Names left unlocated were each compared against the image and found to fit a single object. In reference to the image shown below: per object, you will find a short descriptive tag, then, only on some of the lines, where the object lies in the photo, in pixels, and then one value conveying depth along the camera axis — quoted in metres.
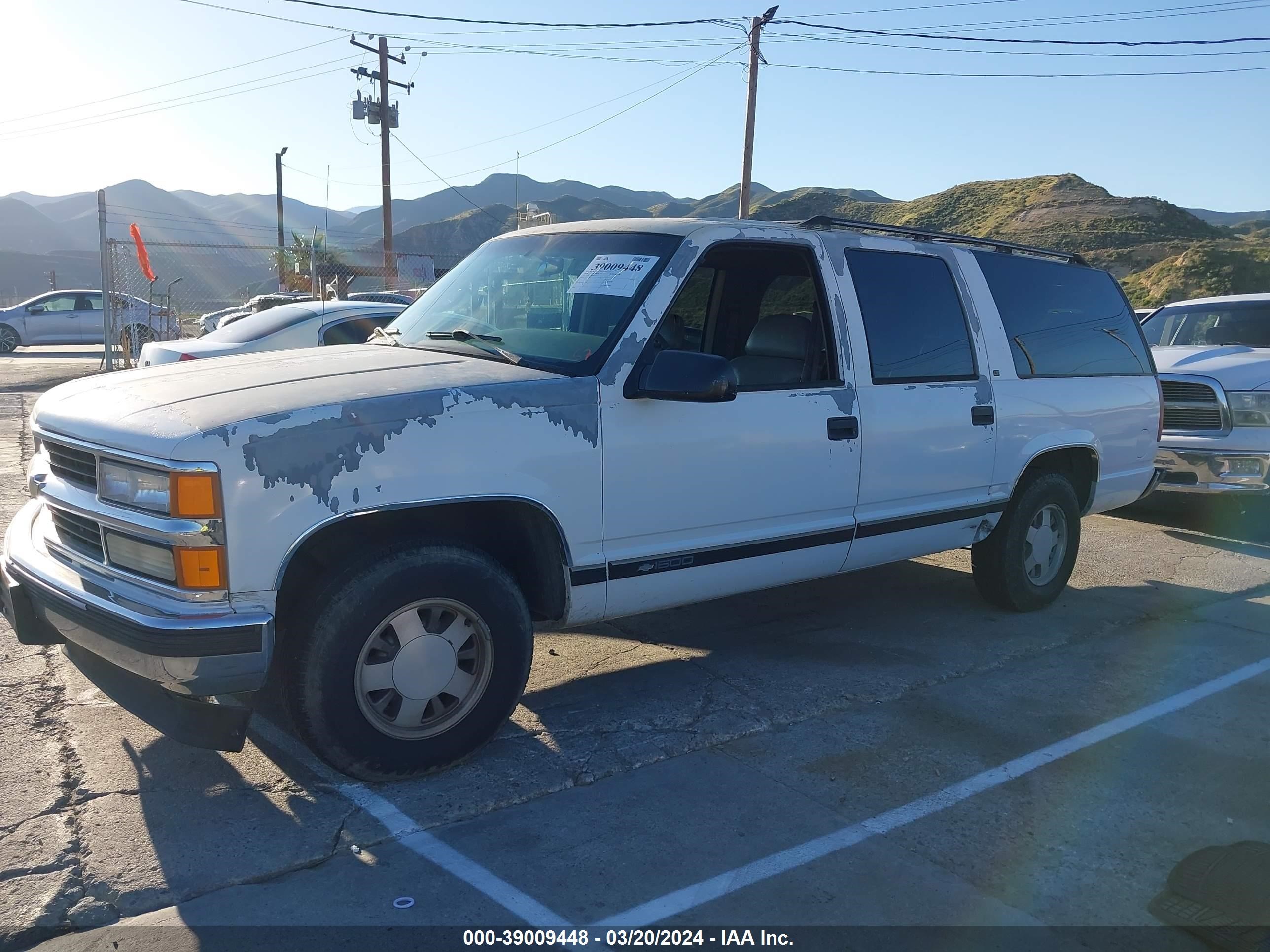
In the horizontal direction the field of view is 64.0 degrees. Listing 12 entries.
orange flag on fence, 14.54
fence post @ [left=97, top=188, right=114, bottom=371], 13.83
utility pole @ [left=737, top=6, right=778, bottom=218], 21.56
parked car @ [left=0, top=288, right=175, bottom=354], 26.16
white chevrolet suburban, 3.07
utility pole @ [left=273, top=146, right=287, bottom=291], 35.73
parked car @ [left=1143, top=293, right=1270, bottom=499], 8.04
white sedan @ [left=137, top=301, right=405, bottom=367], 9.21
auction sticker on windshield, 4.01
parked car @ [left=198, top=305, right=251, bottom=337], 22.44
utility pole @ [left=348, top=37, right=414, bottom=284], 29.25
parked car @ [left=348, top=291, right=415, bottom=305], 17.53
